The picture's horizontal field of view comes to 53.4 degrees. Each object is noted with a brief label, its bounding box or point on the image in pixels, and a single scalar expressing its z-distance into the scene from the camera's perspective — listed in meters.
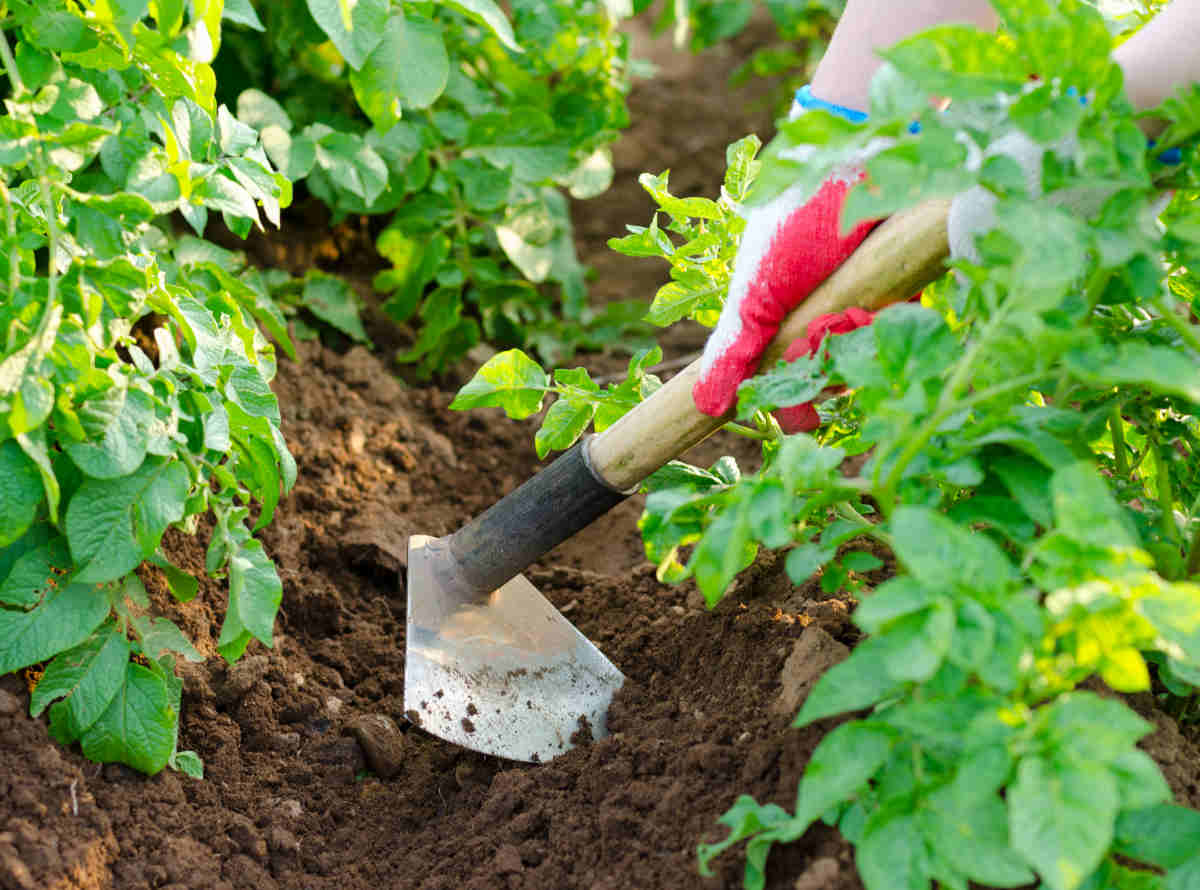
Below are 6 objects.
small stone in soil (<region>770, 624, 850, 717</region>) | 1.49
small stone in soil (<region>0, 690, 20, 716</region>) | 1.52
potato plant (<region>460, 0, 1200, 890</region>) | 0.99
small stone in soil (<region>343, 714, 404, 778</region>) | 1.82
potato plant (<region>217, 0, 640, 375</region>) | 2.64
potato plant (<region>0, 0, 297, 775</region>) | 1.39
